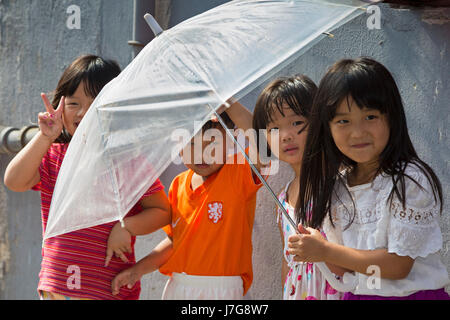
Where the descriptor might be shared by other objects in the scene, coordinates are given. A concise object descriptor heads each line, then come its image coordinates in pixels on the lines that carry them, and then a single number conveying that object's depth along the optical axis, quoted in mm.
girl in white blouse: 2752
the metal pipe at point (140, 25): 3618
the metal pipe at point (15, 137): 3982
